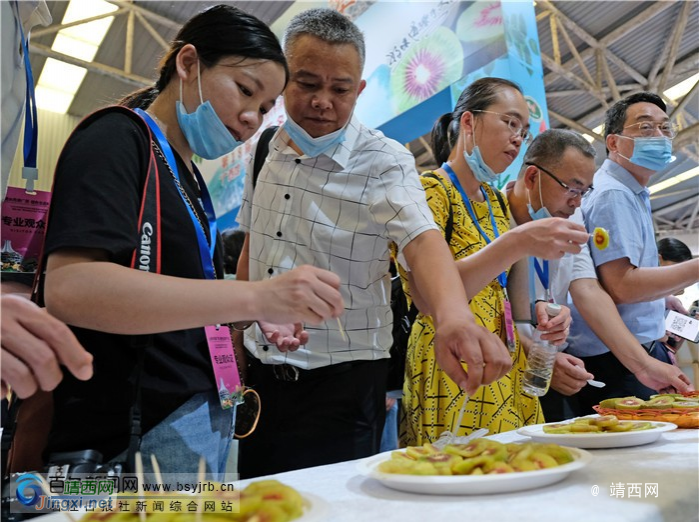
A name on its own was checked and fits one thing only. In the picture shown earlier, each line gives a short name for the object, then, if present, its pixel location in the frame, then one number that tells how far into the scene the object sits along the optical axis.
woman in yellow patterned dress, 1.34
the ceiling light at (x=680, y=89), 8.92
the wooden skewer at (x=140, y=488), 0.59
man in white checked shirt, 1.31
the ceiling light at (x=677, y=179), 12.50
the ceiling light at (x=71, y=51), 6.91
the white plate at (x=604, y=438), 0.99
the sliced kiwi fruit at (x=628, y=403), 1.39
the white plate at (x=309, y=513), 0.59
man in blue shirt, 2.00
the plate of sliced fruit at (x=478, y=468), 0.70
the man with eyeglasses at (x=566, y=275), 1.86
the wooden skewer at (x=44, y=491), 0.73
